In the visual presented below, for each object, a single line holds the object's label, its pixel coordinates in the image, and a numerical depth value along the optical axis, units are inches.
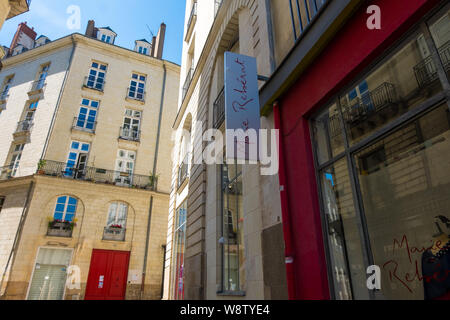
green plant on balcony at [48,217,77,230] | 700.7
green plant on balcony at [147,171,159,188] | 835.4
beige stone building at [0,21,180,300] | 683.4
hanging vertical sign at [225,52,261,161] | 184.7
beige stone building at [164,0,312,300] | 196.4
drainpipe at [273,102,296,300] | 154.8
